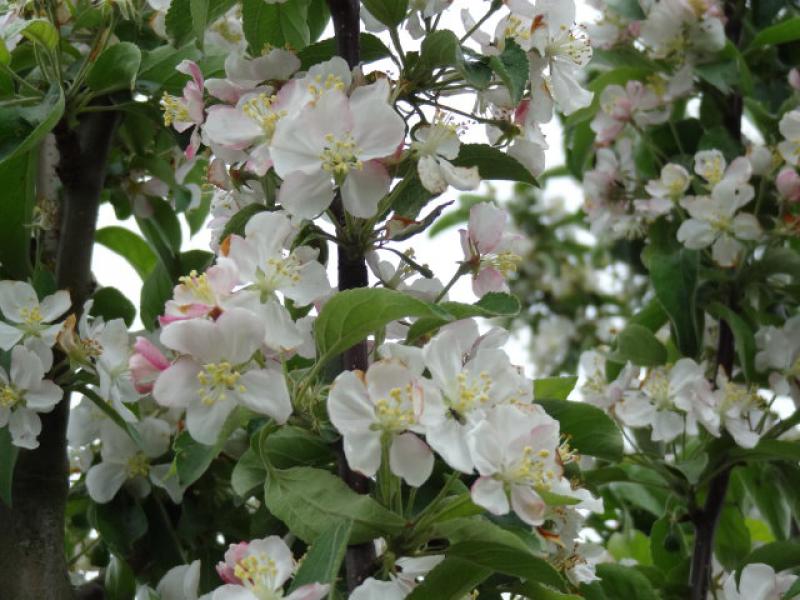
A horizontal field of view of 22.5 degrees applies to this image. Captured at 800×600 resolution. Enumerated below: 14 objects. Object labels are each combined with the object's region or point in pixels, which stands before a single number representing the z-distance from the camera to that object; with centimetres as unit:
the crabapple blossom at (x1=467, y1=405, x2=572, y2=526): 67
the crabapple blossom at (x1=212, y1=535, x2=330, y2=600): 67
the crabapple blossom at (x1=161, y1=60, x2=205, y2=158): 74
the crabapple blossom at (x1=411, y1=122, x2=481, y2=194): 70
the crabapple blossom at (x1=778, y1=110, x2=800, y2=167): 102
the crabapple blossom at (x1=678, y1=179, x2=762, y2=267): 102
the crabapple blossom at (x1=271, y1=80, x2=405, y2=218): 69
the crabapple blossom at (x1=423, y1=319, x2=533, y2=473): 67
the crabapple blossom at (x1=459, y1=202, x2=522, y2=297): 75
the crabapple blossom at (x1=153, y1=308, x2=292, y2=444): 67
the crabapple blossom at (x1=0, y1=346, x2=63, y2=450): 82
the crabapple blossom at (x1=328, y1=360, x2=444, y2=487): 67
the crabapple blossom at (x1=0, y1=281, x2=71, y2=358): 83
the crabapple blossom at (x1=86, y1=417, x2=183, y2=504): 87
